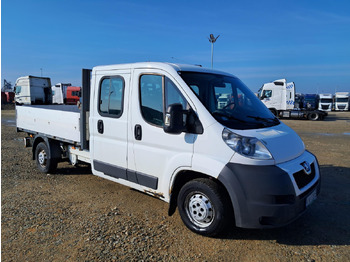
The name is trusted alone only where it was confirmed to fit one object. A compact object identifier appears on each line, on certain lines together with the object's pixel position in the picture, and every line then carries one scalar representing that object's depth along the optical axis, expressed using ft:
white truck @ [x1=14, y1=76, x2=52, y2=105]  73.26
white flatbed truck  10.46
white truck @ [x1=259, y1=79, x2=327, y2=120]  81.46
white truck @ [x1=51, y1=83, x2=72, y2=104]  113.91
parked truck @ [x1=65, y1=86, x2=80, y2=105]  112.88
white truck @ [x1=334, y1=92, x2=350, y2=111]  124.26
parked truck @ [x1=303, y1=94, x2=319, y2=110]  121.06
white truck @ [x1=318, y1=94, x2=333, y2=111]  118.11
